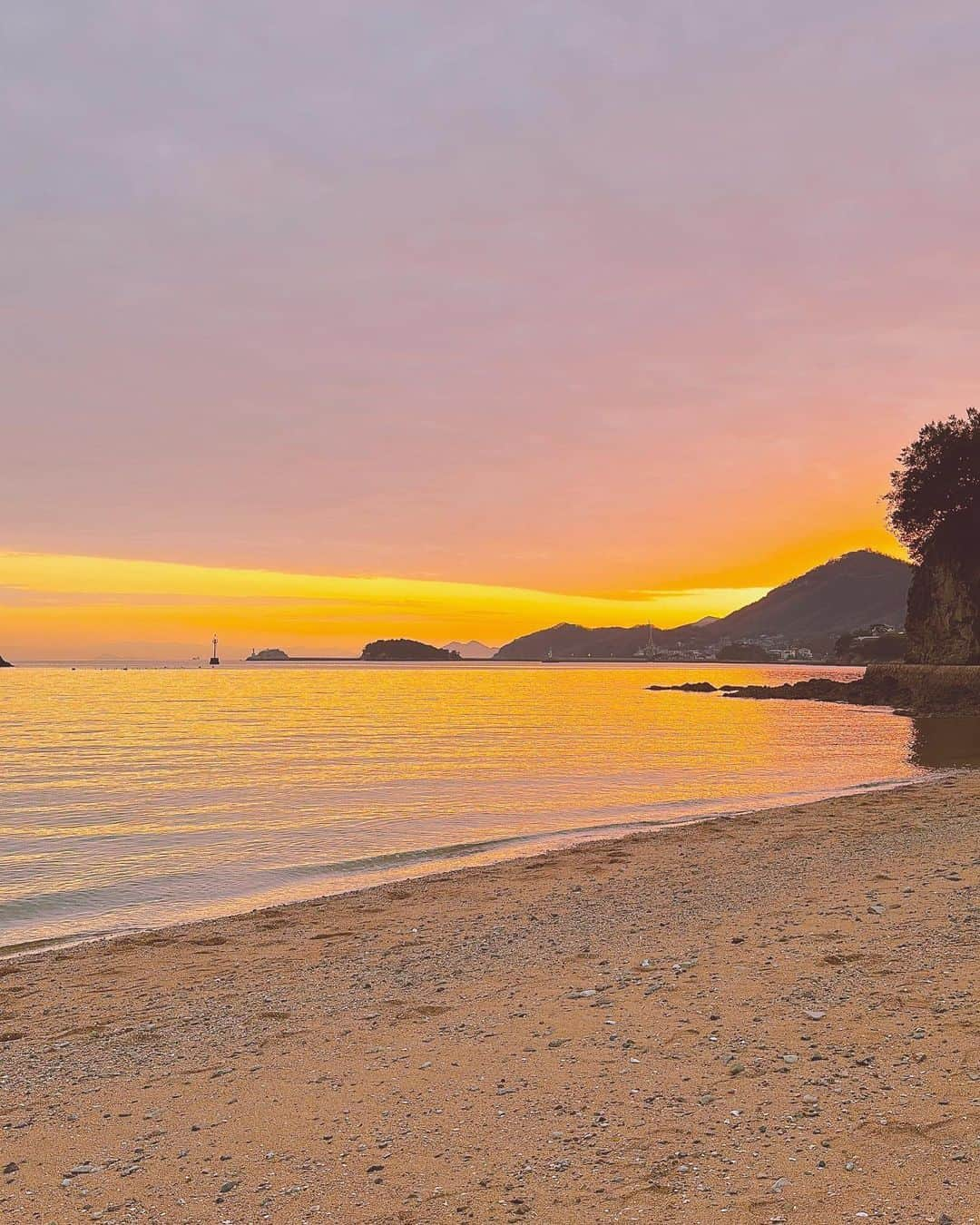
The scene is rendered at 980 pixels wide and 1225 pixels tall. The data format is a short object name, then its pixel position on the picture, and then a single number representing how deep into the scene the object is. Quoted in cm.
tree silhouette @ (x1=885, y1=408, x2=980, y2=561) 7875
